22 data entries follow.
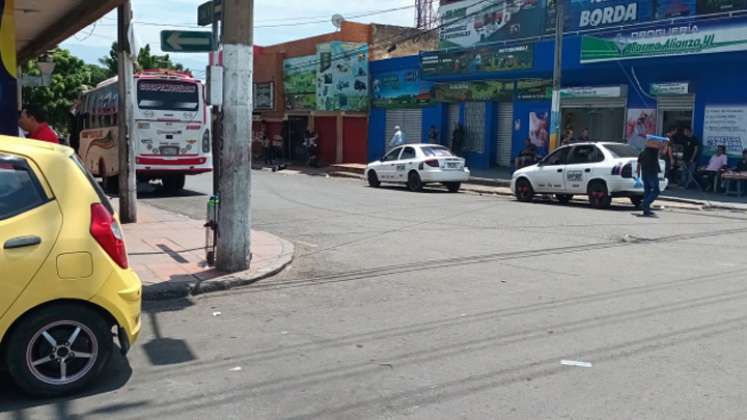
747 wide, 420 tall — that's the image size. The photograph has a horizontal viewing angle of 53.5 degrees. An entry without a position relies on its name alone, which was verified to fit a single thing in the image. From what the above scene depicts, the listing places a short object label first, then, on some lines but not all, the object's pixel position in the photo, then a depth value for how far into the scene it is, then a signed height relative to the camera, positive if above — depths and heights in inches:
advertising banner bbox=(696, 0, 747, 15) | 856.5 +158.4
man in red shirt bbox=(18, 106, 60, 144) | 353.7 -3.0
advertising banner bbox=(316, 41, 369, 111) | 1365.7 +98.2
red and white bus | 749.9 -7.0
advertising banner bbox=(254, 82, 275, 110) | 1595.7 +65.6
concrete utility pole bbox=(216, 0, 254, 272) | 331.9 -6.3
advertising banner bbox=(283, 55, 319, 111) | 1464.1 +91.1
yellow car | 179.0 -38.0
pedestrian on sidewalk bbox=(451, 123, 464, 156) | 1136.2 -11.5
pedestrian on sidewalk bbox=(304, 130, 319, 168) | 1418.6 -41.4
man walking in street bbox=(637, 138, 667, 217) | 605.3 -28.7
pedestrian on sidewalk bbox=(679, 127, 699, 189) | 796.0 -20.8
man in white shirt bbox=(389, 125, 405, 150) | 1144.2 -14.1
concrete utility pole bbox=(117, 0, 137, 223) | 492.7 -1.0
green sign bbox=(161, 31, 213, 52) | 362.0 +40.2
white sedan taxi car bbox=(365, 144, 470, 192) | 836.6 -42.3
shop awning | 498.1 +77.1
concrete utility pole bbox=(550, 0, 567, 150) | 811.4 +54.8
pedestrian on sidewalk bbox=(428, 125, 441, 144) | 1181.1 -8.0
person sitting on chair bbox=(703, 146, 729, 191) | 762.2 -28.9
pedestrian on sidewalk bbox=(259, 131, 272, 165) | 1573.6 -48.7
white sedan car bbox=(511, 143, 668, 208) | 643.5 -35.2
